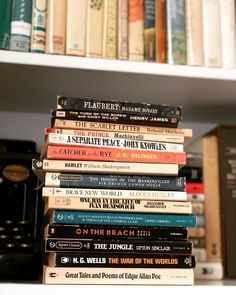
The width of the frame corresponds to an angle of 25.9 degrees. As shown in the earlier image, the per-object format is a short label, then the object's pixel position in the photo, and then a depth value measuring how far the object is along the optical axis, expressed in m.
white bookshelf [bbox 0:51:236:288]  0.94
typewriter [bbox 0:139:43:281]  1.06
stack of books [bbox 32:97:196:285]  0.86
